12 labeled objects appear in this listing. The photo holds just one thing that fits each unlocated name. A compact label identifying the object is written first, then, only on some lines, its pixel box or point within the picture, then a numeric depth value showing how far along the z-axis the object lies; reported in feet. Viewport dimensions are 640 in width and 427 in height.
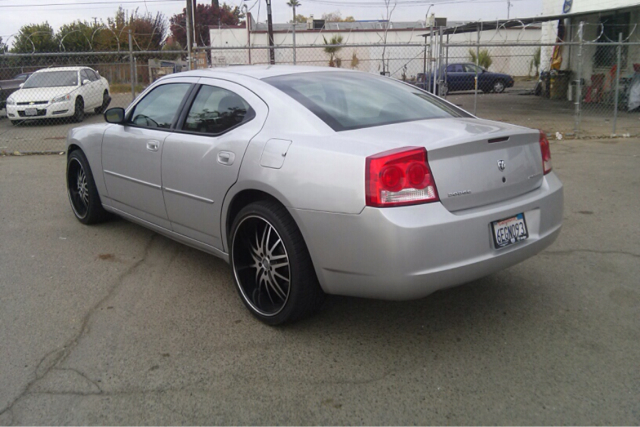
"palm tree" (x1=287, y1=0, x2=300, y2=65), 186.93
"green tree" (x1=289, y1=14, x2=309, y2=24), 232.32
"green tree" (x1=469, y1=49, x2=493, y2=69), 101.46
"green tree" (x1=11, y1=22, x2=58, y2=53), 131.75
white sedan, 49.73
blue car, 83.56
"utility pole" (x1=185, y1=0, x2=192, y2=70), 40.57
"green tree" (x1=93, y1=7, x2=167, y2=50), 141.90
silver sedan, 9.98
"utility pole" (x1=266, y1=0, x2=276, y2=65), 106.45
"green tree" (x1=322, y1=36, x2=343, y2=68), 107.04
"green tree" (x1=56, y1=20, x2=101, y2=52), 140.46
